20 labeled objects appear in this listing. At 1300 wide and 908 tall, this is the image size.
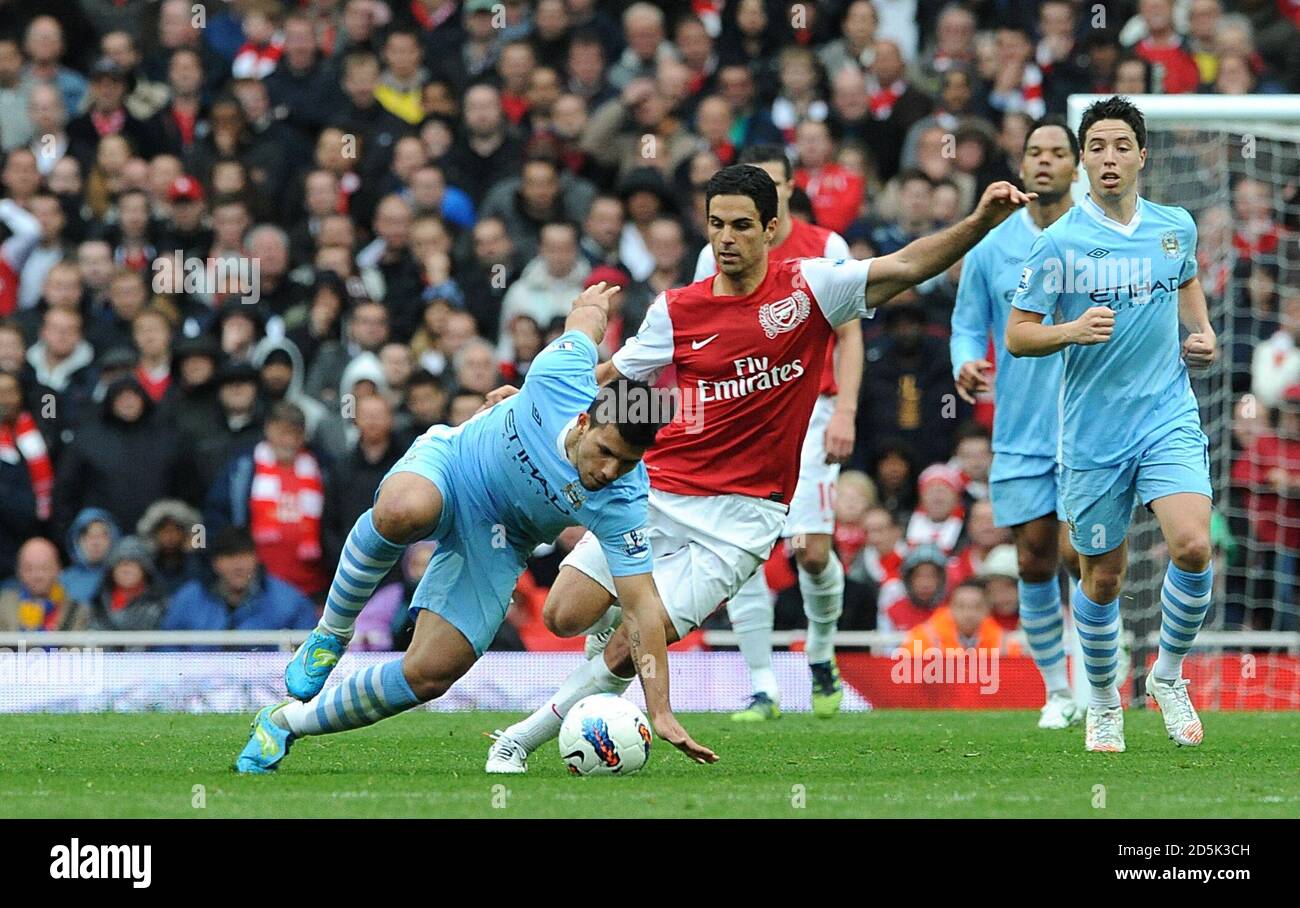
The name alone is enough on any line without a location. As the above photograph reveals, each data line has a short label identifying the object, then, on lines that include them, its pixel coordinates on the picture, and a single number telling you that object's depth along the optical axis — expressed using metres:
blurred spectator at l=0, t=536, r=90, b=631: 13.35
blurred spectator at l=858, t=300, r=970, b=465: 14.23
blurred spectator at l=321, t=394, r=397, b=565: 13.76
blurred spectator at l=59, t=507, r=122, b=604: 13.55
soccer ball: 8.03
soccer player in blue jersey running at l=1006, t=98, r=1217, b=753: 8.88
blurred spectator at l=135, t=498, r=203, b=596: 13.61
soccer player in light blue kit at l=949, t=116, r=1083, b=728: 10.82
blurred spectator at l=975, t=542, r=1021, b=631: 13.14
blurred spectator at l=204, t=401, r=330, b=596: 13.81
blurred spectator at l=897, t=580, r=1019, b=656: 12.89
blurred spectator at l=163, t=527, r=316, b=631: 13.12
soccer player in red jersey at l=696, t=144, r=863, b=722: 10.82
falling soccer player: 7.80
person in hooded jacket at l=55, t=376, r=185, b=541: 13.96
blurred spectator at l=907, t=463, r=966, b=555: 13.67
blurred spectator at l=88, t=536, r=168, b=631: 13.30
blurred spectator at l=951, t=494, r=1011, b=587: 13.63
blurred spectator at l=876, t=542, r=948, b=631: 13.29
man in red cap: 15.58
